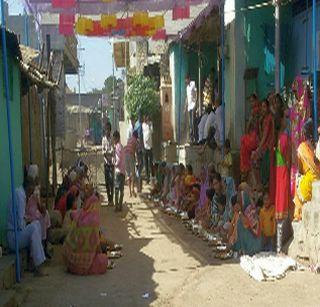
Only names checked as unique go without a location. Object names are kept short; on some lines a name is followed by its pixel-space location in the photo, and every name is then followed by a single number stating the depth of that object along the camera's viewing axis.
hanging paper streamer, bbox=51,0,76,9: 10.11
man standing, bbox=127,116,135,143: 15.35
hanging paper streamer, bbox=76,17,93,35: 11.83
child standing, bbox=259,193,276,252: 7.20
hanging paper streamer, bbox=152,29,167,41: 13.91
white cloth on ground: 6.12
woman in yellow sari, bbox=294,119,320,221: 6.57
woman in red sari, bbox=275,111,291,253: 7.08
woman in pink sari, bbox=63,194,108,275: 6.64
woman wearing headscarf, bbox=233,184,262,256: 7.14
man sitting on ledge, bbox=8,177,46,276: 6.39
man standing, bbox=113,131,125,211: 11.66
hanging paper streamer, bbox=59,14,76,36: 11.62
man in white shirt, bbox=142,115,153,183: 14.82
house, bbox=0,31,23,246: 6.64
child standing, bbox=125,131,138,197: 13.93
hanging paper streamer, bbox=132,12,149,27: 11.56
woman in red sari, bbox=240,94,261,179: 8.14
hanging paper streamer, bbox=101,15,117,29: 11.51
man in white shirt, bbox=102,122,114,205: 12.16
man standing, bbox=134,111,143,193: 14.76
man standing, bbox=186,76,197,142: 13.51
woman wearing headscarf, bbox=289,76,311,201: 6.97
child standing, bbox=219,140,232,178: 9.56
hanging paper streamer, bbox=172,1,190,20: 11.29
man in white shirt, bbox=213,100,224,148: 10.73
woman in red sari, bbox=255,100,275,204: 7.46
